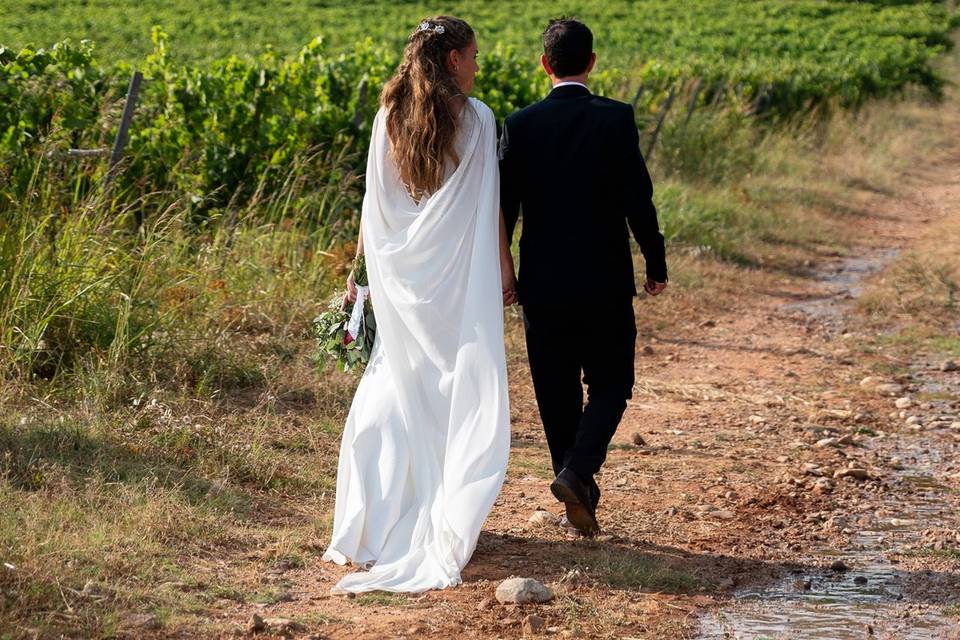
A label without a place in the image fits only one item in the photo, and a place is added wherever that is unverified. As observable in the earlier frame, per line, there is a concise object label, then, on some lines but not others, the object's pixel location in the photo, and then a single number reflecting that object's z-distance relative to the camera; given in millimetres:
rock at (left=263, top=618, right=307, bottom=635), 7734
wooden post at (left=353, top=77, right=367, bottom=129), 19281
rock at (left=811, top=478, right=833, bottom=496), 11180
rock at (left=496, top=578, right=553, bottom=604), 8258
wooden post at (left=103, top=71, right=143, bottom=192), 15008
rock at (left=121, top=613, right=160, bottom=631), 7539
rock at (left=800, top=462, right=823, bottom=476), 11727
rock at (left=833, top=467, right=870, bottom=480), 11625
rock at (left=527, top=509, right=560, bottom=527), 10078
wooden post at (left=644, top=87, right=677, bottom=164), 28384
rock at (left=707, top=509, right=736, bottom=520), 10534
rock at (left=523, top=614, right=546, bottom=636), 7852
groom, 9055
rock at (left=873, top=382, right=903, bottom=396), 14922
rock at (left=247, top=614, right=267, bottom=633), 7711
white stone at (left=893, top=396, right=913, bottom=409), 14279
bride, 8711
